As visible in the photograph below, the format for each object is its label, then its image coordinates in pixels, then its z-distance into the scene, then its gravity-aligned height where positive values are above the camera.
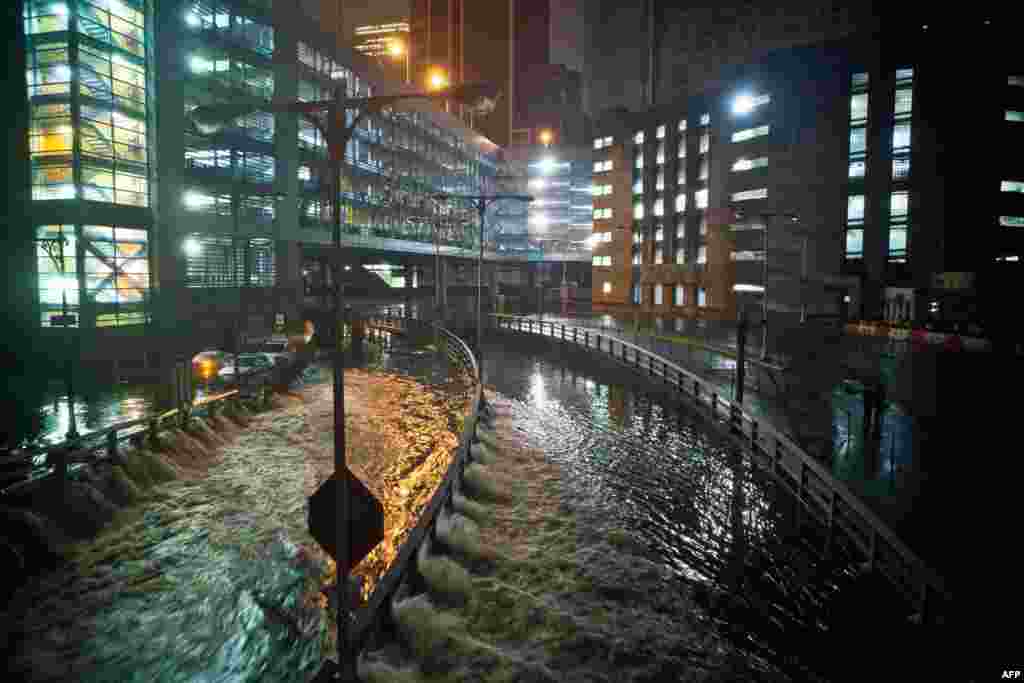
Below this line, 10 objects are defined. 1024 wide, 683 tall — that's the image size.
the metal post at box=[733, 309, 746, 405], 18.86 -1.85
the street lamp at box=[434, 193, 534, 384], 24.61 +4.11
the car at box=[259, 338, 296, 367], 27.59 -2.84
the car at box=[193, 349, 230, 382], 25.11 -3.04
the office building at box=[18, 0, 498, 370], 30.00 +9.23
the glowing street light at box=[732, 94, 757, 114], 63.03 +22.94
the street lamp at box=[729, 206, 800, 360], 26.60 -1.06
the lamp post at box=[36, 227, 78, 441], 15.43 +0.88
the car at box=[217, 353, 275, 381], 24.73 -3.16
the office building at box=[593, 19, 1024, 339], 49.00 +12.04
